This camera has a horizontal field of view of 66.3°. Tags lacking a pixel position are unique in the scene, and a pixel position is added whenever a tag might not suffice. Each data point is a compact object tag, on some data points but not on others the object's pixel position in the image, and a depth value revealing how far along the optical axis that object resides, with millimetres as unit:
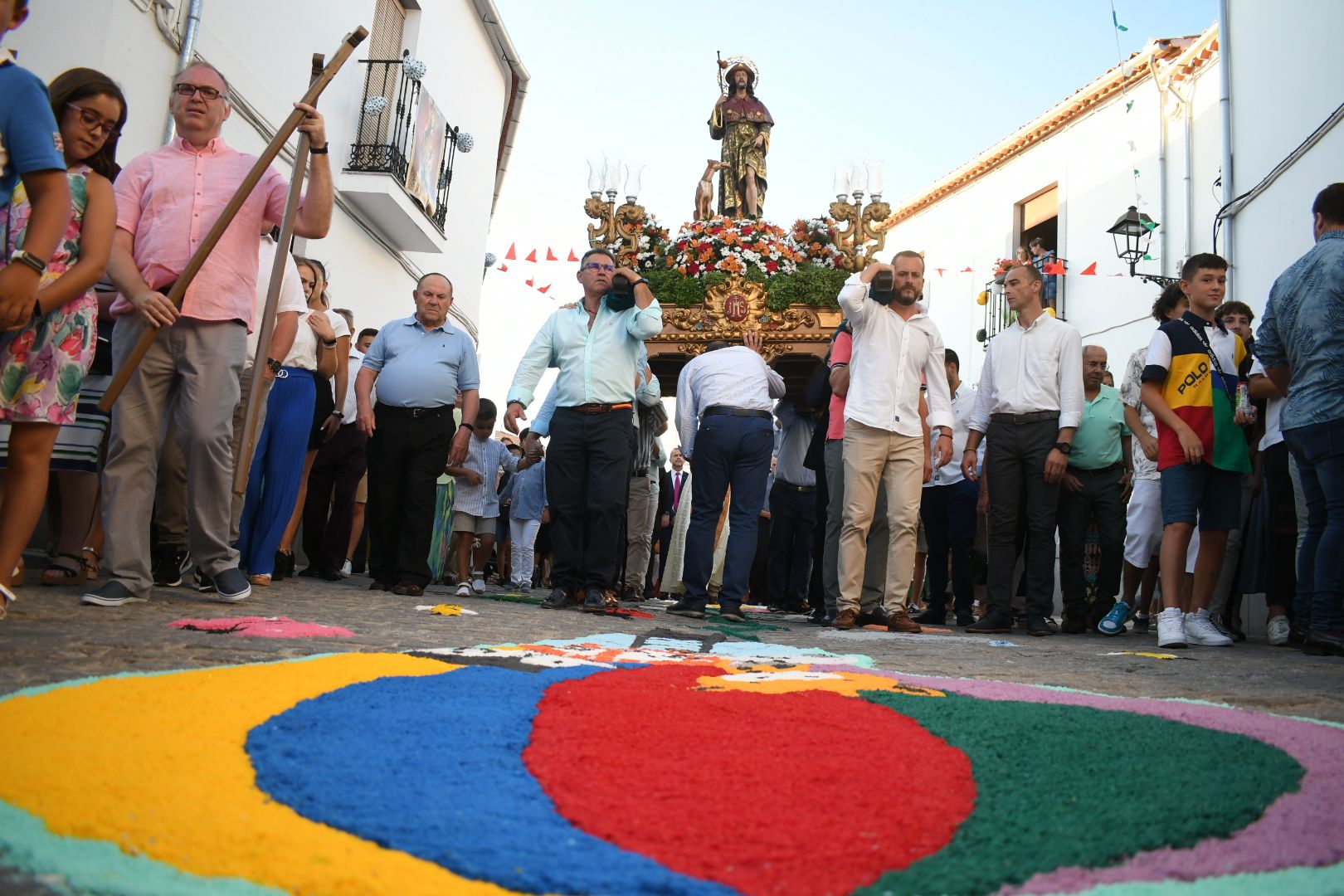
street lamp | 12680
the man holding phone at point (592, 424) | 5301
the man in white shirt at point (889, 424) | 5328
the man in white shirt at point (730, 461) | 5805
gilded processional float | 8992
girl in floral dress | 2805
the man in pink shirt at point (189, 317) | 3459
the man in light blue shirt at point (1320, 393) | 4066
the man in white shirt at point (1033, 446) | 5527
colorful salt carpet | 992
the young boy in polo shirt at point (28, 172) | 2443
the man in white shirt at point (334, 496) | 6379
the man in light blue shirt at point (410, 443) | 5598
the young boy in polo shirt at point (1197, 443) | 4727
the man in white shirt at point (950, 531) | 6668
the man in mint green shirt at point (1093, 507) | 5922
